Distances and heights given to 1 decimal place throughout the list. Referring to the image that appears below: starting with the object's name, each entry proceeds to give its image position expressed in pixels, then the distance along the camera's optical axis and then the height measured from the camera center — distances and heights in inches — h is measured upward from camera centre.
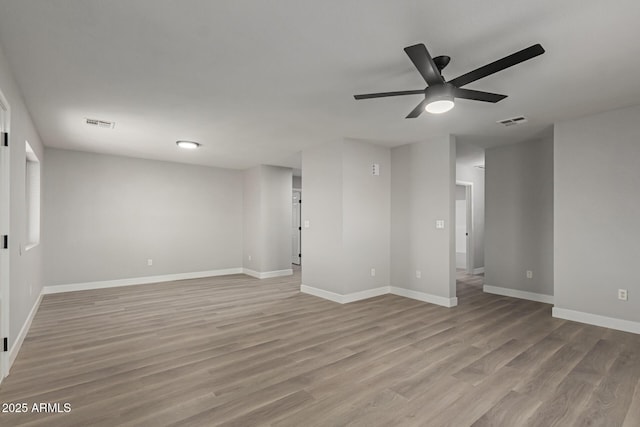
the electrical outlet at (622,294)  141.6 -33.0
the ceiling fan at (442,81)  78.9 +39.0
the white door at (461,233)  337.1 -15.9
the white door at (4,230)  96.9 -4.4
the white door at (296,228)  374.9 -12.6
